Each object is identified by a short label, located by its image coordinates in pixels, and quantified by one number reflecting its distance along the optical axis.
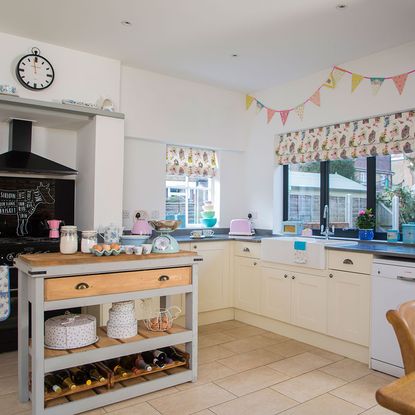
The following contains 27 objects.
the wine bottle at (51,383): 2.34
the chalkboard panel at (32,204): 3.74
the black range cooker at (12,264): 3.40
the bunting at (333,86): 3.68
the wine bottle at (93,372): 2.50
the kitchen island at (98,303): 2.24
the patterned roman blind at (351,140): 3.68
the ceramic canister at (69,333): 2.39
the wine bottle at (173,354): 2.88
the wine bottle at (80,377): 2.44
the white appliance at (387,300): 2.92
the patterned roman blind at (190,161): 4.79
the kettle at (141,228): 4.11
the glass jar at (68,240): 2.57
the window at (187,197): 4.87
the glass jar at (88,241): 2.61
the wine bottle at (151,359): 2.74
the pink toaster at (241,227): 4.78
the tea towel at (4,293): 3.12
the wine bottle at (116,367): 2.58
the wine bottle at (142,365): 2.66
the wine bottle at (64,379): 2.39
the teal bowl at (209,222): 4.98
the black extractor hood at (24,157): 3.54
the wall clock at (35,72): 3.60
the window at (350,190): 3.84
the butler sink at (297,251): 3.58
